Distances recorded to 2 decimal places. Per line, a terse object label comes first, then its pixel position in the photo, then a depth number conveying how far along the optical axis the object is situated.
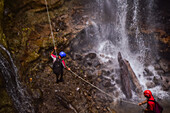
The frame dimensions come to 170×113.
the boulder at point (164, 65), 9.80
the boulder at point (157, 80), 8.77
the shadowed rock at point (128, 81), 7.70
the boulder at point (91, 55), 9.99
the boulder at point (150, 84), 8.55
